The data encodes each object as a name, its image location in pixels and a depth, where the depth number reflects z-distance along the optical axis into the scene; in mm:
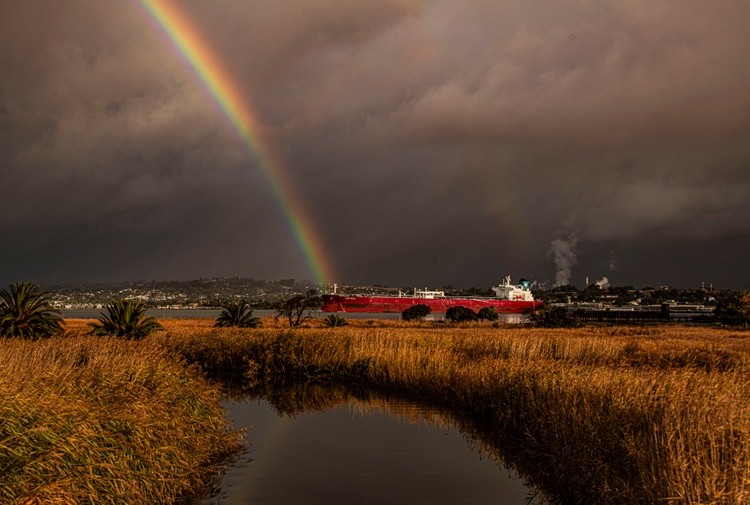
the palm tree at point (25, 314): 29453
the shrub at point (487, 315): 100575
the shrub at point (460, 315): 88562
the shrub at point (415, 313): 99500
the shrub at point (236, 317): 54688
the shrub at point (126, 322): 33875
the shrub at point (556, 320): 70438
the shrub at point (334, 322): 61062
